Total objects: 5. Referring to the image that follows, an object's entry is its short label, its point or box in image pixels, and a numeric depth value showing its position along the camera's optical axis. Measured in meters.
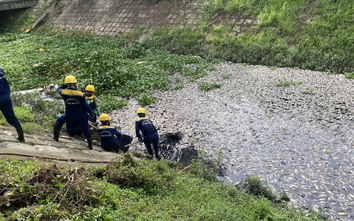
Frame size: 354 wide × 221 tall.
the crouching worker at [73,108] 8.78
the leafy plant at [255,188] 8.20
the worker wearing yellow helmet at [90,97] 11.12
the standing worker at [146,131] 10.06
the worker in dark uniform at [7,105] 7.84
